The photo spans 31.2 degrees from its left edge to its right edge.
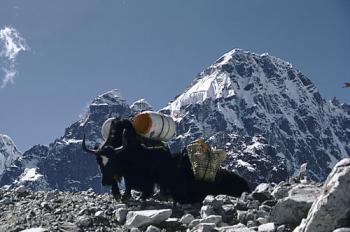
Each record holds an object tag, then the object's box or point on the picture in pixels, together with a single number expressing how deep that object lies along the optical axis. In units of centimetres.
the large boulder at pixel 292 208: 985
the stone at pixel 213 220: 1100
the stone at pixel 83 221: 1262
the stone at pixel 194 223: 1124
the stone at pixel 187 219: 1174
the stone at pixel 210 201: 1282
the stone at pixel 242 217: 1124
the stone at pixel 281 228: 950
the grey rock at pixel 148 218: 1167
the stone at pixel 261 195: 1329
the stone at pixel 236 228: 980
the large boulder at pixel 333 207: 805
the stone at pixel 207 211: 1202
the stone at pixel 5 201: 1722
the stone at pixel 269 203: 1241
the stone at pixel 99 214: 1310
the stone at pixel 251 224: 1054
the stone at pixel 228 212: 1160
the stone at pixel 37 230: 1175
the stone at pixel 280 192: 1282
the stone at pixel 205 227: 998
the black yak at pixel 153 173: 1588
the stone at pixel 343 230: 734
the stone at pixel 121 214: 1286
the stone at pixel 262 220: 1043
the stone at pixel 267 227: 965
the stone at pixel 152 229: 1079
